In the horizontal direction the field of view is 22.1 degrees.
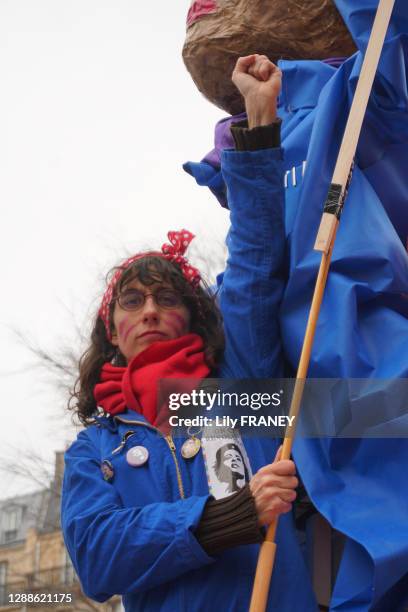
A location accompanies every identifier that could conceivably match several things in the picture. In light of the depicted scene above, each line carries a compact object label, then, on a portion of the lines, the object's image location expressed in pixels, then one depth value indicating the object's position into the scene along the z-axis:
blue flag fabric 2.44
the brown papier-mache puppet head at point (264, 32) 3.35
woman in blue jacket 2.44
